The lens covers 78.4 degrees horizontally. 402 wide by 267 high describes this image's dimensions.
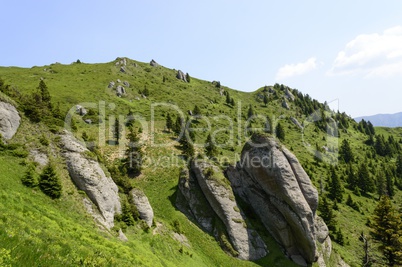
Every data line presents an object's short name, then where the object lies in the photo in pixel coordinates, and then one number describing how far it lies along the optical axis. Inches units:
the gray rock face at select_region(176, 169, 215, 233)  1610.5
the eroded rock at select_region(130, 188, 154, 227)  1319.4
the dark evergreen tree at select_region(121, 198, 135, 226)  1203.7
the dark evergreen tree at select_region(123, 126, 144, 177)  2178.9
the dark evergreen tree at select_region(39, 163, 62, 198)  994.7
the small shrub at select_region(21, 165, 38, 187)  964.9
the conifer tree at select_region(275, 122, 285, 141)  5681.1
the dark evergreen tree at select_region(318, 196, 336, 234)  2436.3
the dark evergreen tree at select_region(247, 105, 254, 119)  6520.7
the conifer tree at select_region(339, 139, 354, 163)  5714.6
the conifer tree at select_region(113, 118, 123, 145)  2816.9
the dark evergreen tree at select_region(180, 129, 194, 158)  2620.6
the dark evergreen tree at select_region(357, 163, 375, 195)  4151.1
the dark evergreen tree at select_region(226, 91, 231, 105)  7246.1
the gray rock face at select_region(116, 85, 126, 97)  4916.8
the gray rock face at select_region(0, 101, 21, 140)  1144.8
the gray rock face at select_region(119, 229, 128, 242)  1039.0
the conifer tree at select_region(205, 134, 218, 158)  2728.8
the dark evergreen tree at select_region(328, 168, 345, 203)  3491.6
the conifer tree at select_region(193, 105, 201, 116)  5172.2
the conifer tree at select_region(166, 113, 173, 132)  3545.8
